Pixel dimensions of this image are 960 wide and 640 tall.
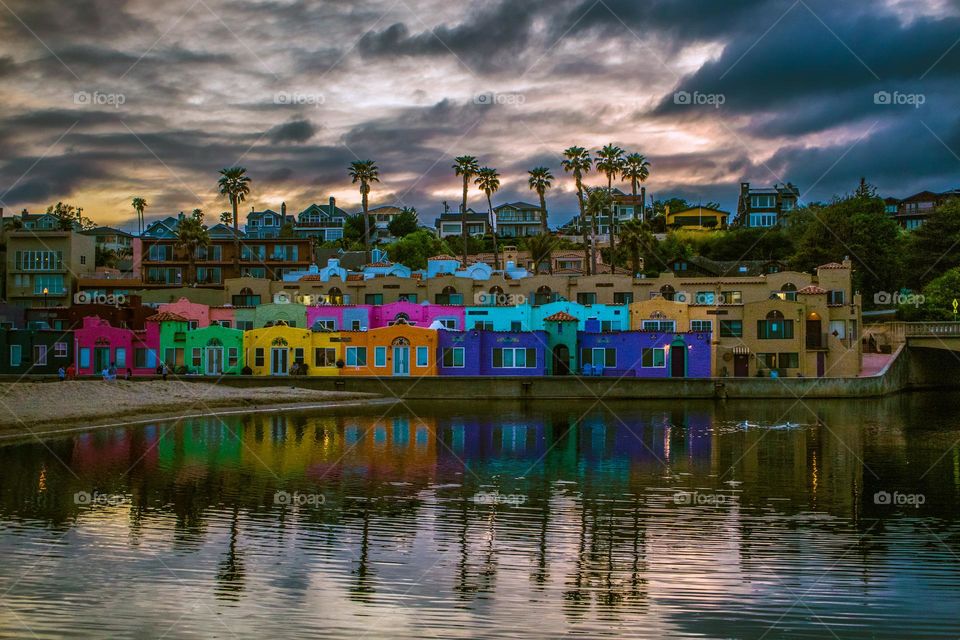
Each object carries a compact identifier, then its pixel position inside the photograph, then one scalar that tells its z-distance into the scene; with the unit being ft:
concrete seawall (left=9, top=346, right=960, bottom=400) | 230.07
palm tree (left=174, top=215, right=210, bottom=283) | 371.76
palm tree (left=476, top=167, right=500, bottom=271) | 419.13
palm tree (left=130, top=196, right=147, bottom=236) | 641.28
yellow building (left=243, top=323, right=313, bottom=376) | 254.47
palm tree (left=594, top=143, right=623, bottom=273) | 405.39
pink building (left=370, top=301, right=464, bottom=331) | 268.82
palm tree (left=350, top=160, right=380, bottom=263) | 425.69
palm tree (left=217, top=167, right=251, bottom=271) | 394.93
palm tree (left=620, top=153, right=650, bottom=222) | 417.28
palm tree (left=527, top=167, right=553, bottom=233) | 402.31
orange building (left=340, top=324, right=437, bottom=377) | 250.37
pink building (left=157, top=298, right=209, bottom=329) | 273.95
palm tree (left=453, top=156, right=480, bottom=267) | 416.46
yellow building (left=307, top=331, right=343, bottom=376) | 252.83
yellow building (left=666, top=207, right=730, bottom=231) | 539.70
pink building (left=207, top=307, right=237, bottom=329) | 276.21
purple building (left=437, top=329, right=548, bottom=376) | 249.55
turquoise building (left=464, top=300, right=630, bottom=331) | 263.49
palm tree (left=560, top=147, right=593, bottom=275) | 378.12
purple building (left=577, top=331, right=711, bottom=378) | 245.86
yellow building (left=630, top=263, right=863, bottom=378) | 250.37
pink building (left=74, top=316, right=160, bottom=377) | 262.26
